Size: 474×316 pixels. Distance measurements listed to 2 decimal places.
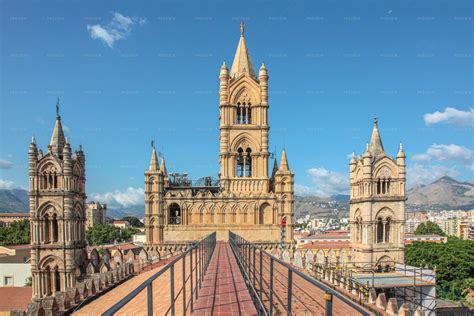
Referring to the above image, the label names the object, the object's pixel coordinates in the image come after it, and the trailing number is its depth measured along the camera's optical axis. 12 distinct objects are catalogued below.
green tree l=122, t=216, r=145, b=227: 171.12
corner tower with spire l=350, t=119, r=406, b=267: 34.62
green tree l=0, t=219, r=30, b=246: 76.56
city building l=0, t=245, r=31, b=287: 48.00
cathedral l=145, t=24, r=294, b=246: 38.41
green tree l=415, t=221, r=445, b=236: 106.50
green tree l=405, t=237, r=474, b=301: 50.81
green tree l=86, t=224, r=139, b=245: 95.19
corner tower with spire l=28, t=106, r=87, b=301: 31.66
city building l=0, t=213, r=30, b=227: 150.62
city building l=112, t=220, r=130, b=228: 151.38
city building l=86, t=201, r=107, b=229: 152.00
